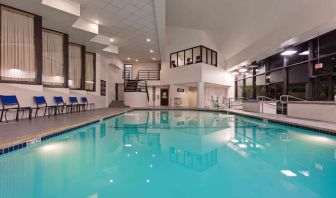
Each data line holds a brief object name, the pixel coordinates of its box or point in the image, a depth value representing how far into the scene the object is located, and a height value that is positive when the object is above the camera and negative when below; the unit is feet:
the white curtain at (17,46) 18.80 +5.65
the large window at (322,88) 20.69 +1.20
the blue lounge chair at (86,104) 31.84 -0.87
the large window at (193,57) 43.96 +10.64
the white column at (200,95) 43.01 +0.97
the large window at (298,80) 24.36 +2.56
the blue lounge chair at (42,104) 20.81 -0.56
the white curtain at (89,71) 35.85 +5.46
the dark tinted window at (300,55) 24.16 +5.97
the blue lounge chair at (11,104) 17.05 -0.42
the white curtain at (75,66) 31.12 +5.67
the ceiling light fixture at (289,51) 23.76 +6.17
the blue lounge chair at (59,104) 24.40 -0.62
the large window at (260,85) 35.01 +2.67
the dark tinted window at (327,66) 20.03 +3.67
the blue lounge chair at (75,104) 28.21 -0.71
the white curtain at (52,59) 24.66 +5.61
